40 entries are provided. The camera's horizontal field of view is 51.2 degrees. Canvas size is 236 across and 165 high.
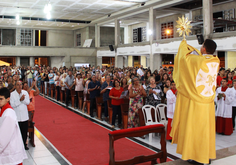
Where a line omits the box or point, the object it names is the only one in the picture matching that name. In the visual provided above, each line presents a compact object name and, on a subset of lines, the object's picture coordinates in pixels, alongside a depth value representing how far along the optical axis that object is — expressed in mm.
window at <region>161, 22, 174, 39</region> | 21969
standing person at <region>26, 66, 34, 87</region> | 17703
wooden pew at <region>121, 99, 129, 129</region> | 7406
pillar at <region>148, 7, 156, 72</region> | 18203
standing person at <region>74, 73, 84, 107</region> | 10687
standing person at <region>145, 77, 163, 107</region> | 6766
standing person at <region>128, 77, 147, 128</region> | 6816
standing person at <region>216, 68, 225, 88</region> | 9802
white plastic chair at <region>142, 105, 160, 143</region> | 6345
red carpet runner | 5250
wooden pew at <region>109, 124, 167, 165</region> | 3703
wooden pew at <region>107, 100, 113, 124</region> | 8336
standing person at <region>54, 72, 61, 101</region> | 12828
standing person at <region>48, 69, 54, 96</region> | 14138
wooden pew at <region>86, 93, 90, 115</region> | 9844
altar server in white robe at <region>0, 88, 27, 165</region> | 3113
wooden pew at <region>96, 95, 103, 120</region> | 8984
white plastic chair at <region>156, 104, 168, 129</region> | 6641
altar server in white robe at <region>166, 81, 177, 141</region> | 6005
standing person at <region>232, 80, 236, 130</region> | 7118
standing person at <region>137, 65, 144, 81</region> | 13763
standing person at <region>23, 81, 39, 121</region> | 6490
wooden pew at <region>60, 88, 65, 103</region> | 12682
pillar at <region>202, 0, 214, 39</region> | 13758
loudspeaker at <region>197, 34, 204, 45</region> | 13420
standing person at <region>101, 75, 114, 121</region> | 8555
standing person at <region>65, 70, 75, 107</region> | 11489
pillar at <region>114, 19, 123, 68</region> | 22594
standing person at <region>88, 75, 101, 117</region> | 9125
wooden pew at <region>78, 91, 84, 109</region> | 10727
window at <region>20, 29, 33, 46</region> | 27594
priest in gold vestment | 3297
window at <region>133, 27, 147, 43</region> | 25766
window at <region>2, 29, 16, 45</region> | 27688
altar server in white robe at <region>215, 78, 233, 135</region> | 6949
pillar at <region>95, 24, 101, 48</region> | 26081
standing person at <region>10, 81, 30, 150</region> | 5355
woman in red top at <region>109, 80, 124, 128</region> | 7703
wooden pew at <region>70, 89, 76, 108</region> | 11225
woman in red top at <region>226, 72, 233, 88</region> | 9625
